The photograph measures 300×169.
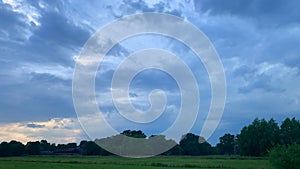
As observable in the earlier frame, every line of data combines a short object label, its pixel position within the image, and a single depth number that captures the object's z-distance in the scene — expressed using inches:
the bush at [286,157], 1430.9
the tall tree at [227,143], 5777.6
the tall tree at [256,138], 3885.8
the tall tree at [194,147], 5103.3
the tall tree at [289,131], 3964.1
